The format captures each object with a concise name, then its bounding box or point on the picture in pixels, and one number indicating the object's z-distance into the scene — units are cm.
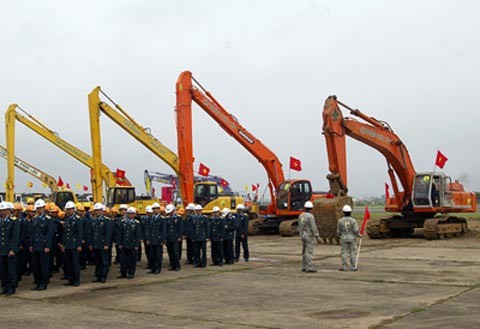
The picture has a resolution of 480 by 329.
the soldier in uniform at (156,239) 1494
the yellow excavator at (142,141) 2992
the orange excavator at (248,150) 2552
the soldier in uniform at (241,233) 1709
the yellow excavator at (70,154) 3100
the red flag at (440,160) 2655
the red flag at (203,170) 3922
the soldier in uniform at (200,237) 1595
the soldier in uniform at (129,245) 1400
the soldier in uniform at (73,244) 1288
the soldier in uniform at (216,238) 1639
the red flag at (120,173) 3962
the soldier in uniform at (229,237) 1672
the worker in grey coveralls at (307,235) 1455
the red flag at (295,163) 3097
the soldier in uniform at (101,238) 1355
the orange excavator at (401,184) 2325
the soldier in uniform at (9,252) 1173
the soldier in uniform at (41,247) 1231
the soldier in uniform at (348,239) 1476
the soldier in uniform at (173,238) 1549
